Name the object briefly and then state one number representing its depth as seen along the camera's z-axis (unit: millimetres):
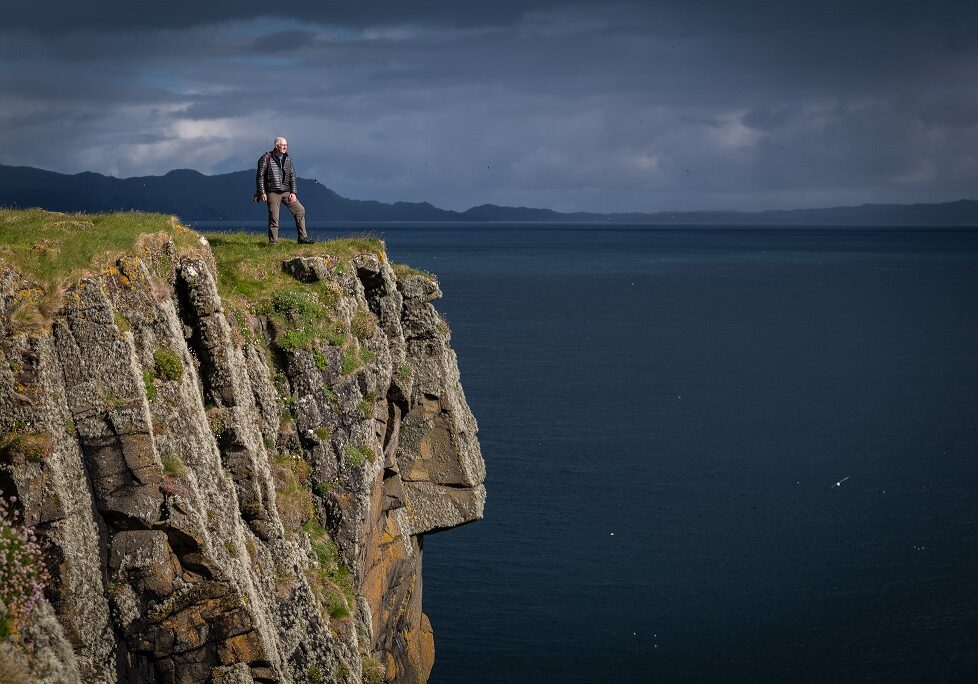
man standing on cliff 35375
